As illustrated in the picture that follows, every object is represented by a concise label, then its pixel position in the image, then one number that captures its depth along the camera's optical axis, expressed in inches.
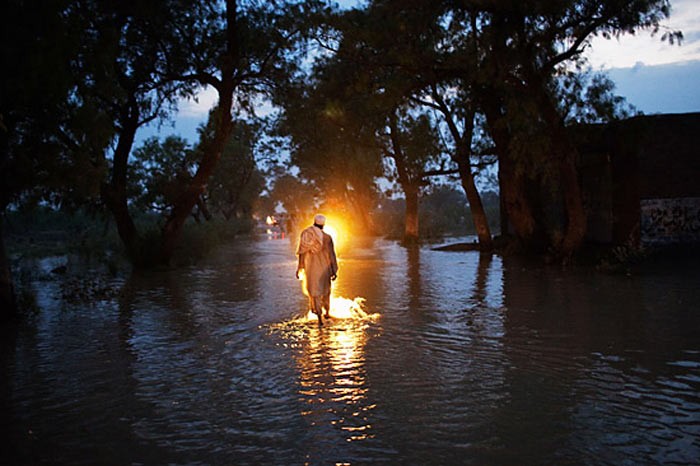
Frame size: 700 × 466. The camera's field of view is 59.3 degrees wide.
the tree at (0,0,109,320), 423.8
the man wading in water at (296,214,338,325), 433.4
